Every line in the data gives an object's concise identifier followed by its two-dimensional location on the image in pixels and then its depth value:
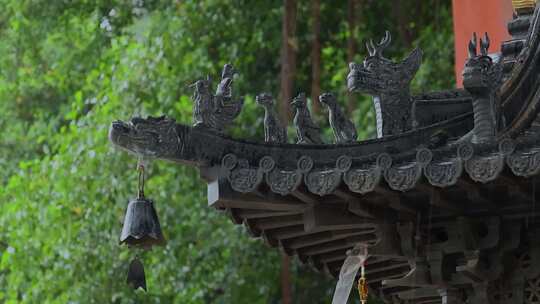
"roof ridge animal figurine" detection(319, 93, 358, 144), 11.38
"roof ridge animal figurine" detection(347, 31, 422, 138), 11.23
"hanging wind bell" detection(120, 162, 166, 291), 11.09
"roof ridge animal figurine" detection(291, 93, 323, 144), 11.33
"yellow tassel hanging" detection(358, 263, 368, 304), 11.16
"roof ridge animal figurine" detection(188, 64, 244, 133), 10.60
